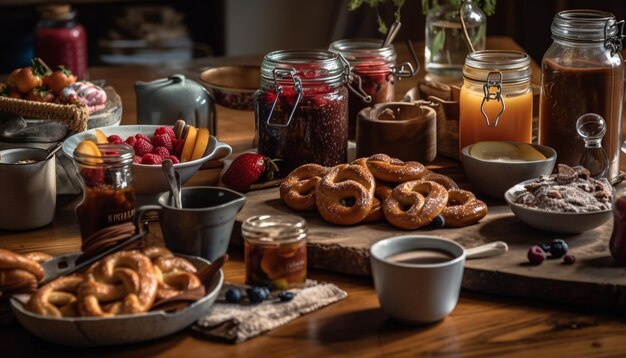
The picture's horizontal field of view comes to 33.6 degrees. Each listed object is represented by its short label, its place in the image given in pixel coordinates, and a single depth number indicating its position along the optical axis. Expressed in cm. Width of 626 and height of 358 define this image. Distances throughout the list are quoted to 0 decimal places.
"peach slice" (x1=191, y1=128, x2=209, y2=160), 194
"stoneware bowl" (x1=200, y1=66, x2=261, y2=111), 240
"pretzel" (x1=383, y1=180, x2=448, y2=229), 175
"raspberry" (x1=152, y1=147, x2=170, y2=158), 192
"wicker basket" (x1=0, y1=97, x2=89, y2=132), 198
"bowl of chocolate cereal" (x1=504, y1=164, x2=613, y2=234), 170
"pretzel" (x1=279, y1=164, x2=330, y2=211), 185
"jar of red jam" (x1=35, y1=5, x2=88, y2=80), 322
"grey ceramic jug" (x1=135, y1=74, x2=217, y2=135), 225
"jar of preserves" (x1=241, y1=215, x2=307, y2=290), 150
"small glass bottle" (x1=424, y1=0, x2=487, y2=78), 278
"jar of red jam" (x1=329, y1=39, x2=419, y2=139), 228
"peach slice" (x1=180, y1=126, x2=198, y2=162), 194
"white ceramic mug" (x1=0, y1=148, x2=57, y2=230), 180
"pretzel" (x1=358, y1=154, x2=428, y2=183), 185
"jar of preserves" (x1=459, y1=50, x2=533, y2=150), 203
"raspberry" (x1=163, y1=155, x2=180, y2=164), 189
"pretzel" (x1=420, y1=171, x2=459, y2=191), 187
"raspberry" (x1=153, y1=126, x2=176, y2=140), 199
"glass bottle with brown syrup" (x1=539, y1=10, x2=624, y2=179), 195
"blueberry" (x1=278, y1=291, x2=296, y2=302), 150
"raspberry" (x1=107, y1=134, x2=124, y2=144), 196
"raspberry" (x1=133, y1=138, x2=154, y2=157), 192
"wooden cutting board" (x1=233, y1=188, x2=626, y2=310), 154
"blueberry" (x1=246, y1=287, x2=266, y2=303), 149
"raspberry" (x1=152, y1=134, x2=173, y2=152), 196
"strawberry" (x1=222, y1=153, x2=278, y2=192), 197
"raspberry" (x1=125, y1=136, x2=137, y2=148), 192
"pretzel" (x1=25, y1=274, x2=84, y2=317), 136
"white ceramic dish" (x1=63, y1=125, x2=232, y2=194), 184
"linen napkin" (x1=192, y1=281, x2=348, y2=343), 142
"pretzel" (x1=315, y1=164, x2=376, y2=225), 178
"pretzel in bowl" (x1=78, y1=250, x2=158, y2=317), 136
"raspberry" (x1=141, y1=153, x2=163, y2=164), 187
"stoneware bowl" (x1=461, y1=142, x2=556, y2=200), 190
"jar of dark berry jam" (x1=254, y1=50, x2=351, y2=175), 202
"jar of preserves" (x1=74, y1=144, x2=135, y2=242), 163
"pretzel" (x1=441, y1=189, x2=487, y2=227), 177
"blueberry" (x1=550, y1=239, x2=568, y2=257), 163
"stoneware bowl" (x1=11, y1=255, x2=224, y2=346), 134
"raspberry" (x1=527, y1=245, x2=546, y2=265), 160
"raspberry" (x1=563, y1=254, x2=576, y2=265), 161
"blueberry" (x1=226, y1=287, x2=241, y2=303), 149
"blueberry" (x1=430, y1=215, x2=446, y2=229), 176
